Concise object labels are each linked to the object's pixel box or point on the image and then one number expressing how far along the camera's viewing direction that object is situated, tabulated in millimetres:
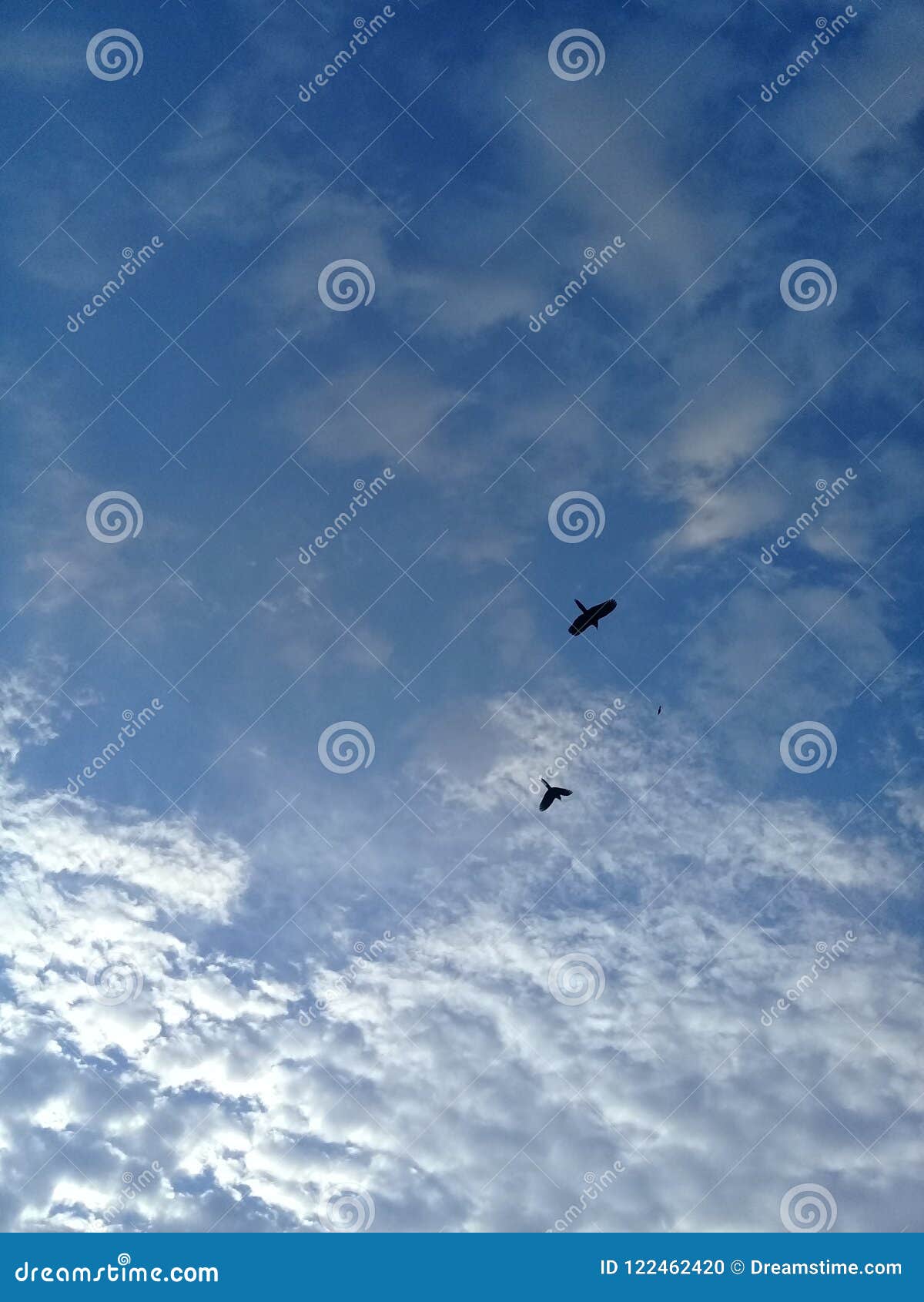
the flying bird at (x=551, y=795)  48656
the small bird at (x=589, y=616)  47412
